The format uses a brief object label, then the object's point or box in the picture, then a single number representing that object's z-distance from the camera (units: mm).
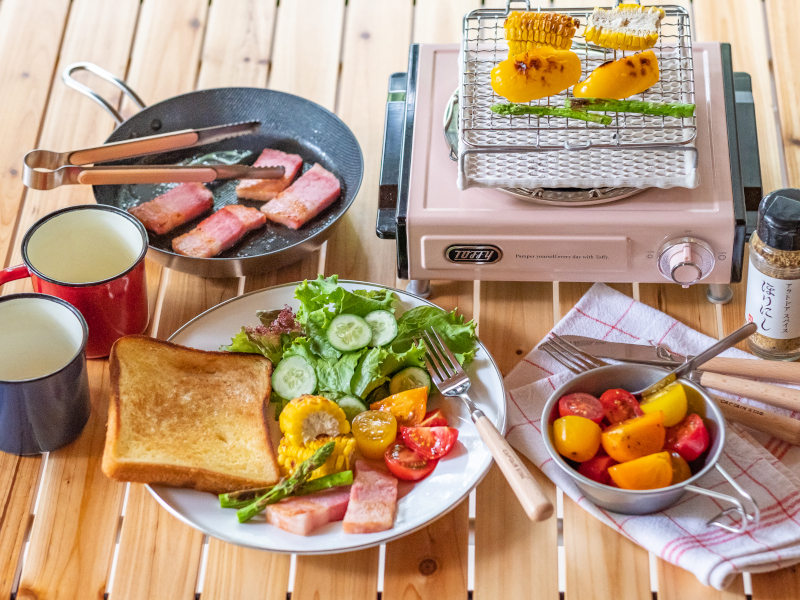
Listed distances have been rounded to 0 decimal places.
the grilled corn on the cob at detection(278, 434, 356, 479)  1358
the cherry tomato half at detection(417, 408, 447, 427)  1417
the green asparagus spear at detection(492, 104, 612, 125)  1479
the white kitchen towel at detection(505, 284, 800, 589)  1262
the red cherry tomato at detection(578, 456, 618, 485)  1277
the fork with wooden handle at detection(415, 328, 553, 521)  1164
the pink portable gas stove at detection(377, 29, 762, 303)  1520
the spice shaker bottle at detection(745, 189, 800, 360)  1380
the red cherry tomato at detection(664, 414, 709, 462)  1266
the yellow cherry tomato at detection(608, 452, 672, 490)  1227
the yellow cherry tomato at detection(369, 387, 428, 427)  1426
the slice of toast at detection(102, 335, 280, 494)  1341
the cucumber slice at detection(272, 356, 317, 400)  1486
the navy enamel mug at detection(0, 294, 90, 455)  1375
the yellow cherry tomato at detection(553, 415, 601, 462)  1265
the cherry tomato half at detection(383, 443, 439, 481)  1360
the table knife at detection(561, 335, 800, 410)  1404
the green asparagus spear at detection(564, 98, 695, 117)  1471
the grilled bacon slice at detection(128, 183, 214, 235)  1775
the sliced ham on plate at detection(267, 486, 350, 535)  1282
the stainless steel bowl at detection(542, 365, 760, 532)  1228
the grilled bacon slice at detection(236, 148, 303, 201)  1845
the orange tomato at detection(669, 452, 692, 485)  1261
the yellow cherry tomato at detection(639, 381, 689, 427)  1295
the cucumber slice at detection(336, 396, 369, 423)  1448
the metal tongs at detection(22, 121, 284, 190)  1645
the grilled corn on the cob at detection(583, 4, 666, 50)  1541
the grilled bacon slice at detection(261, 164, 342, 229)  1783
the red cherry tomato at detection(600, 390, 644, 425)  1314
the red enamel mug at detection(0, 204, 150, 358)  1515
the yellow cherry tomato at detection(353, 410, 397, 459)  1384
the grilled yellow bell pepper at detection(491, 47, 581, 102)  1466
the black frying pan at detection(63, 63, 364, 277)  1761
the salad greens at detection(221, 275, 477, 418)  1486
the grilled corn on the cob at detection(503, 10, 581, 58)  1545
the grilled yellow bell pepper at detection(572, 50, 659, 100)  1463
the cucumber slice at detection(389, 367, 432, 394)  1493
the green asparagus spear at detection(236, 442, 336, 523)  1308
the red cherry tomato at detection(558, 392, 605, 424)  1307
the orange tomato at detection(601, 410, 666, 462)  1250
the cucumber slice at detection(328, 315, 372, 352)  1508
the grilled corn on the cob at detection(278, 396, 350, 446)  1383
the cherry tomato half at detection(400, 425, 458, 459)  1383
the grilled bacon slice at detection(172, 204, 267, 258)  1721
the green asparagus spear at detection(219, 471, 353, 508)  1331
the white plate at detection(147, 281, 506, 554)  1279
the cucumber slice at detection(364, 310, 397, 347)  1514
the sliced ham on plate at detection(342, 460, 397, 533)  1288
